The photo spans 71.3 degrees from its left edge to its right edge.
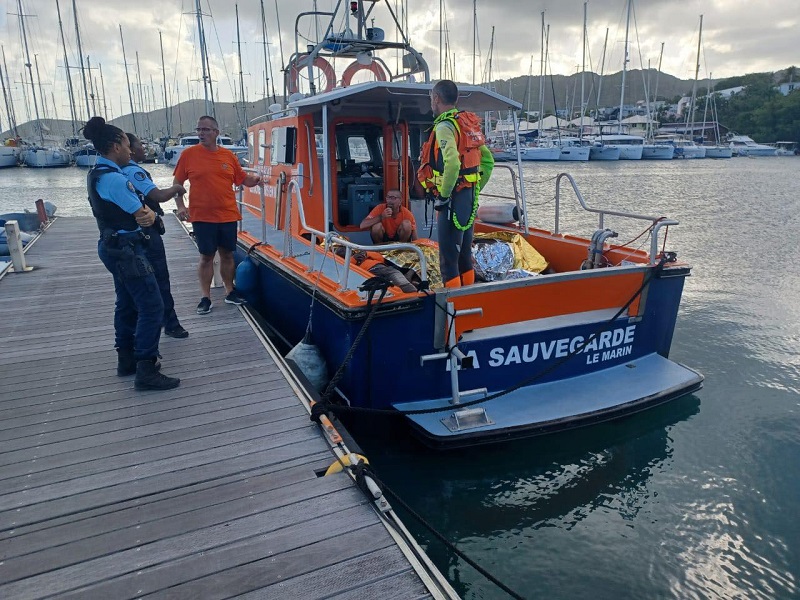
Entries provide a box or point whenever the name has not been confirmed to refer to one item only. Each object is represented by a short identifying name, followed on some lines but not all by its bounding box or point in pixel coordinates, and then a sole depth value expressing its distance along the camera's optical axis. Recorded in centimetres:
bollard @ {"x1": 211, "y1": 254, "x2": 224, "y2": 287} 681
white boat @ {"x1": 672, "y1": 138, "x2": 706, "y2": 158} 5568
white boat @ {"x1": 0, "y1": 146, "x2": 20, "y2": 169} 4781
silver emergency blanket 514
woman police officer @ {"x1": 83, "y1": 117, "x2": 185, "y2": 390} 369
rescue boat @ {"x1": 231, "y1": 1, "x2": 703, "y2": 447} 405
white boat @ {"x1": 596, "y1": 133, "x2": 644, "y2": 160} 5256
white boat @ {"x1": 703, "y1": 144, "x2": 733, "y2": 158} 5806
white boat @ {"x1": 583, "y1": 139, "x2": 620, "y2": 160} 5159
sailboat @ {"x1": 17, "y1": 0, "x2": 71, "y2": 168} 4731
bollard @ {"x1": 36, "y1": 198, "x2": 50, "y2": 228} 1180
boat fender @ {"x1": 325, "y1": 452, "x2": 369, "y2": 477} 305
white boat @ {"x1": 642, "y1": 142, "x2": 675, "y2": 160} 5356
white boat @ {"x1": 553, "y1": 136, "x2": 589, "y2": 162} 5103
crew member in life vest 400
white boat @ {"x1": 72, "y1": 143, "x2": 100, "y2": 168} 4678
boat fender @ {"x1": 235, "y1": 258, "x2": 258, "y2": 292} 643
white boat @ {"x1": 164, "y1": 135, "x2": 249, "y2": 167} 4197
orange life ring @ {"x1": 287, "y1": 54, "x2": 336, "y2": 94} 692
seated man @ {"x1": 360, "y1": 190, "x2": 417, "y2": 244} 596
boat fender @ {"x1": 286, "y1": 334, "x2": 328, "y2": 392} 454
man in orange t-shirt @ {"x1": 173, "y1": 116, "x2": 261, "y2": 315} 521
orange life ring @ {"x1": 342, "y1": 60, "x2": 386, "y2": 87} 703
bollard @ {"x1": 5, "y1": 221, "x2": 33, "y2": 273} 749
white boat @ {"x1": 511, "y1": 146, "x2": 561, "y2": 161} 5118
